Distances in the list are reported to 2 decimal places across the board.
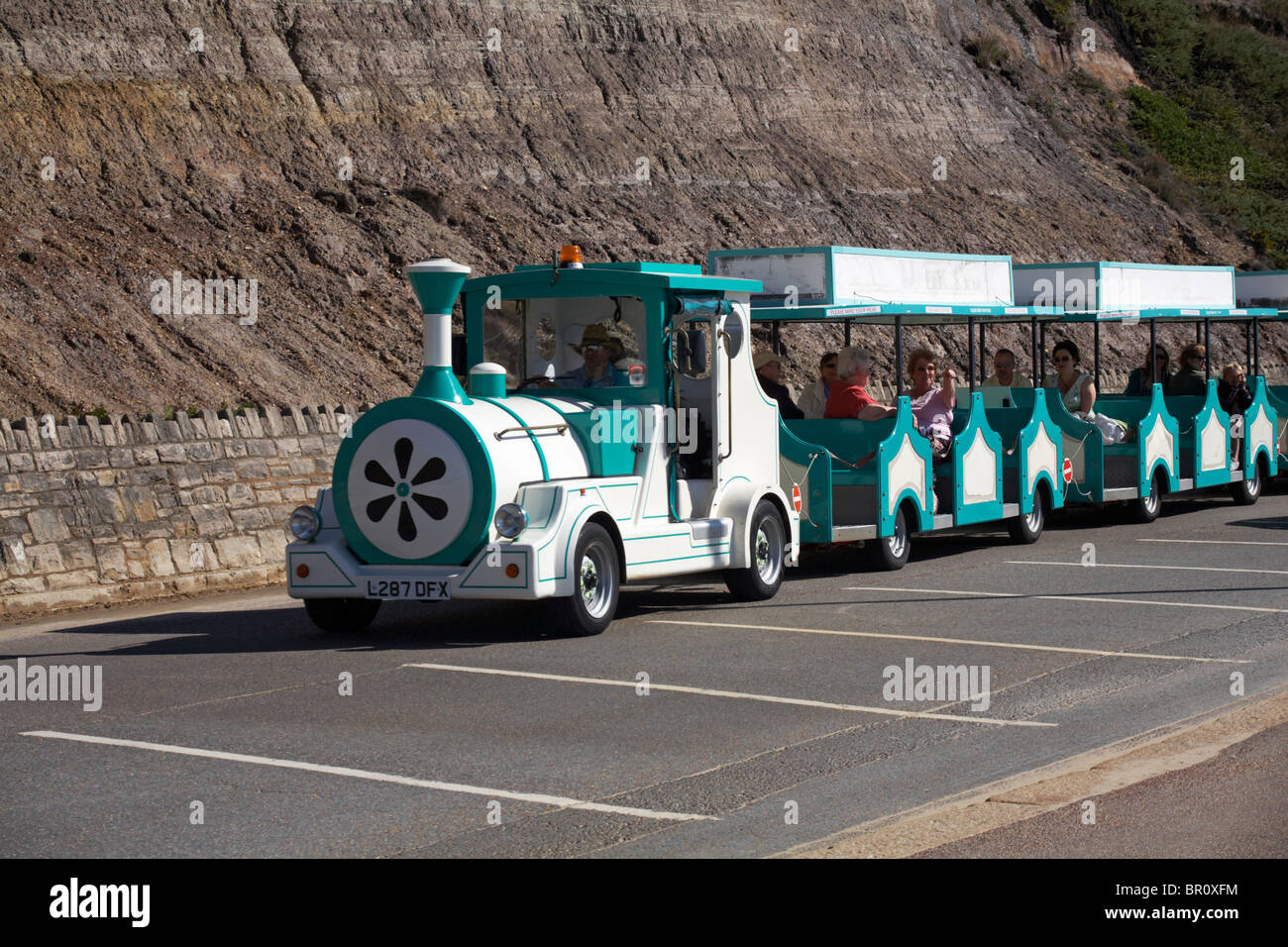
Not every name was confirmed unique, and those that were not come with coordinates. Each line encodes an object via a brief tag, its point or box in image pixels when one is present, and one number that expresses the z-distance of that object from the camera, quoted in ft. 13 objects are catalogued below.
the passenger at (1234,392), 68.23
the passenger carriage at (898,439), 47.11
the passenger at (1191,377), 67.82
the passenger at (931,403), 51.16
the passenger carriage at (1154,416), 59.67
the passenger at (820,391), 51.57
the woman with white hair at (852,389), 49.08
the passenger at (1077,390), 60.75
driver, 40.60
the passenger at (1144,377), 68.08
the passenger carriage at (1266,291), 73.00
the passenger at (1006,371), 62.95
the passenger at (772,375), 48.70
